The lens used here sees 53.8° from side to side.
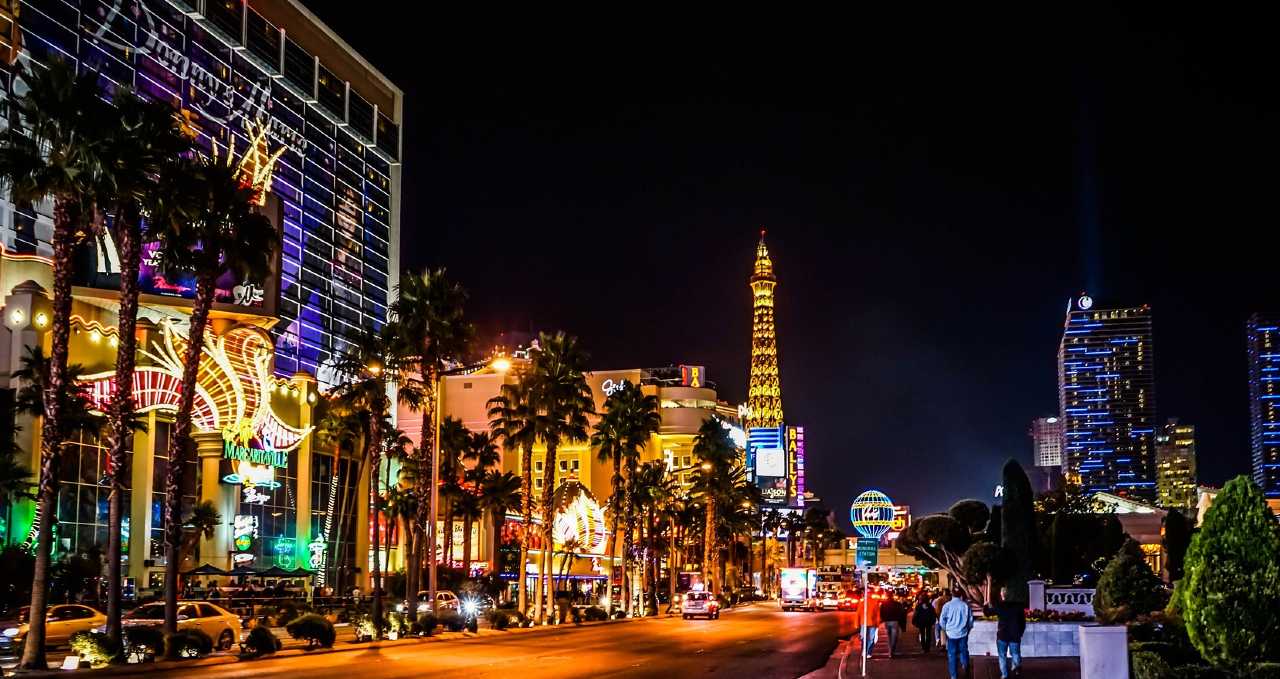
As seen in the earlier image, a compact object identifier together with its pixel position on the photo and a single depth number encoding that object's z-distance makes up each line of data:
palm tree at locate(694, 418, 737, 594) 102.25
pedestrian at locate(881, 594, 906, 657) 34.06
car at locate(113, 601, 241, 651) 34.59
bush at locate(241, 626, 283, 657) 34.09
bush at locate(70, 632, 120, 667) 30.09
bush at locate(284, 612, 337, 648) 38.09
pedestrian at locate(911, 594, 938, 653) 35.28
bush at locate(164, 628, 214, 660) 32.56
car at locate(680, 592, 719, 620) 67.31
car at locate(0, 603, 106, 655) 36.59
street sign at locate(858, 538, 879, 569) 31.21
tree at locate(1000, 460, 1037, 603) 40.97
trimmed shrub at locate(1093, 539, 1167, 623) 32.81
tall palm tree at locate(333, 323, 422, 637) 50.28
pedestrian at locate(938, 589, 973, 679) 23.11
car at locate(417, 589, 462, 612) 50.62
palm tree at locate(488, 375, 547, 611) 63.12
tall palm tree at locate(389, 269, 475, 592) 50.25
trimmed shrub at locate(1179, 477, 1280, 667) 16.50
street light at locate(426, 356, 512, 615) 44.12
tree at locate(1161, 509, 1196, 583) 57.88
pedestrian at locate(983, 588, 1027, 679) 23.47
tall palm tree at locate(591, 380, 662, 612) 75.19
